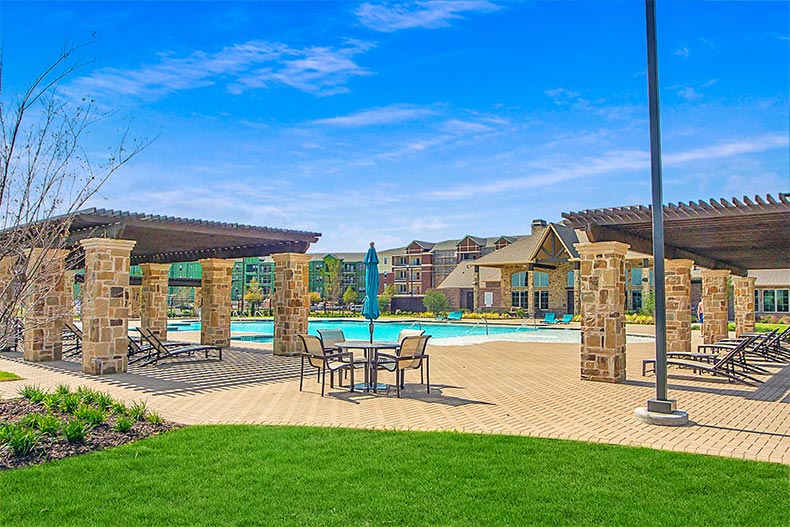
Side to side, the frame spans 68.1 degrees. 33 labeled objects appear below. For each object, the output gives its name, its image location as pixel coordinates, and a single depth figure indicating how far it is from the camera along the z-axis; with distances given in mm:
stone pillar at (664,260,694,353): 14594
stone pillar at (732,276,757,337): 21000
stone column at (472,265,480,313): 45147
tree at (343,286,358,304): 58428
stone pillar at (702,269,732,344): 17344
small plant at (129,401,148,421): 6398
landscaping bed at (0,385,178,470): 5176
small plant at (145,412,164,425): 6285
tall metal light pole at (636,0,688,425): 6973
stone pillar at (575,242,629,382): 10312
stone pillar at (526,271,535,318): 37875
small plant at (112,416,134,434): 5891
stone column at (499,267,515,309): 42438
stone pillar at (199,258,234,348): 16641
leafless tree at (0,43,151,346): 5258
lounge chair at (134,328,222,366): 12312
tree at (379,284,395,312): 48812
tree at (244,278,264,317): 52194
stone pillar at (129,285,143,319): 30528
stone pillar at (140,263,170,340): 18328
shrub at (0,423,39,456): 5086
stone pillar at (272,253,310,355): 14680
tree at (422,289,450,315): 43991
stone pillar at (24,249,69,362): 13047
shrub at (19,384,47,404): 7223
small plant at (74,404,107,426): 5977
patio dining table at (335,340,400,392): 9227
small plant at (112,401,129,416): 6629
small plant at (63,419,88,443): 5469
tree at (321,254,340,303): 60988
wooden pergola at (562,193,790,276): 8875
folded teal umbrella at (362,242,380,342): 12688
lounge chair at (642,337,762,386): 10305
